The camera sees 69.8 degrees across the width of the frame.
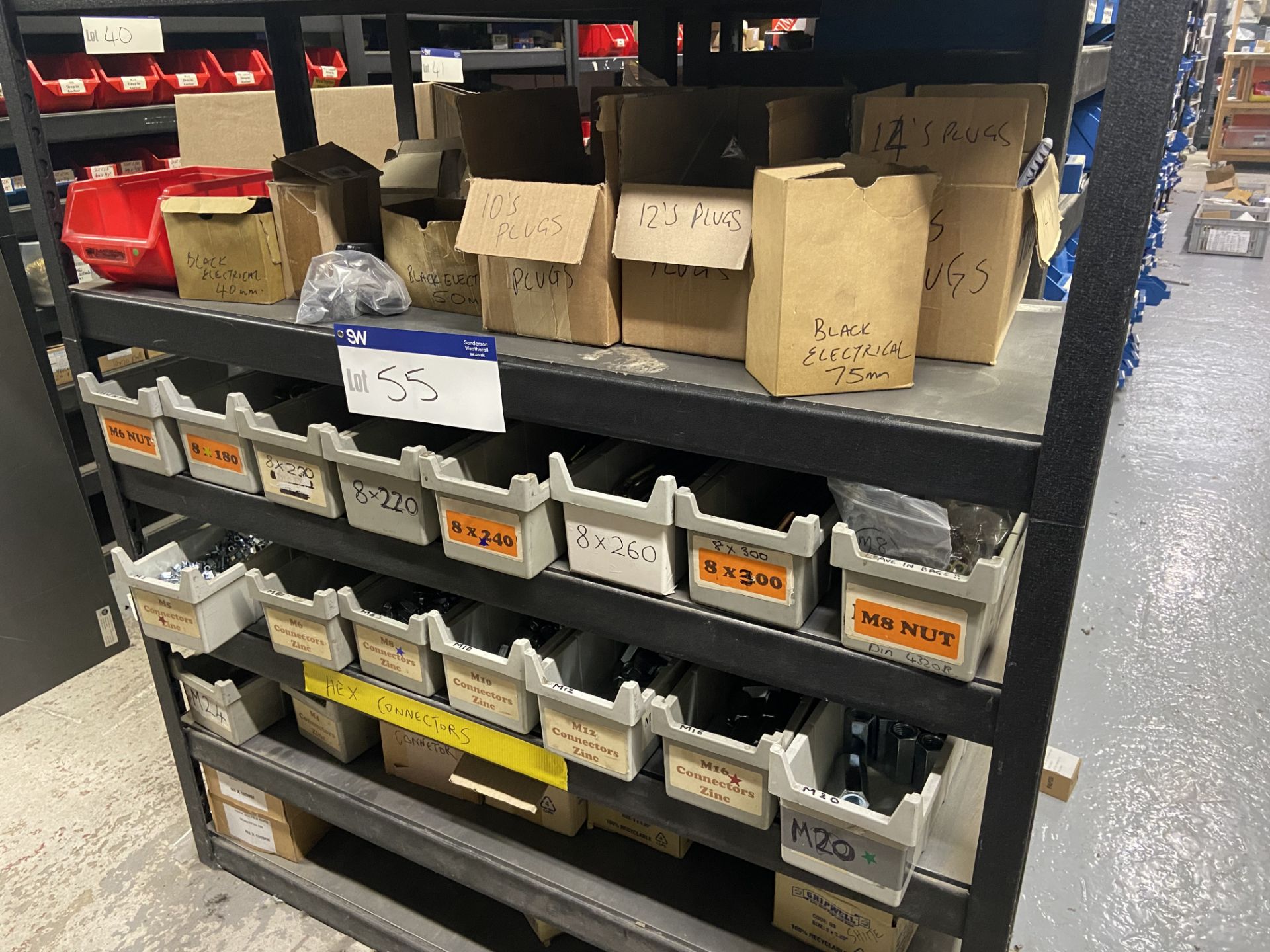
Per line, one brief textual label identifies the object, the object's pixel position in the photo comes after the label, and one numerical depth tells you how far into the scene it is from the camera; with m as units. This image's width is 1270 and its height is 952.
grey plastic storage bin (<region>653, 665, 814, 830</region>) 1.02
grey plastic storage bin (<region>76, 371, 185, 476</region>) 1.33
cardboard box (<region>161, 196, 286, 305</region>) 1.22
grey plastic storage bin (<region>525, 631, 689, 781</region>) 1.08
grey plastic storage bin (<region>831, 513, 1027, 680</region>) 0.84
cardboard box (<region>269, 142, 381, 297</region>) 1.22
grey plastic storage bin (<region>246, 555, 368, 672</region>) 1.29
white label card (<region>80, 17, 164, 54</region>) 1.90
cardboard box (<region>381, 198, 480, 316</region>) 1.16
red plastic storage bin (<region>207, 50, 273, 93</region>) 2.76
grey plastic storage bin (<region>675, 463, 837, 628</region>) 0.92
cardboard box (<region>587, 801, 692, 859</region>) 1.38
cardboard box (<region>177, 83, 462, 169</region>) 2.36
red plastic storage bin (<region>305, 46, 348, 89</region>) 2.87
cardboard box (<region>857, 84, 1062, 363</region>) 0.87
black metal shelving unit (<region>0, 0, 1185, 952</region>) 0.75
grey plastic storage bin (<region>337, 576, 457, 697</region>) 1.25
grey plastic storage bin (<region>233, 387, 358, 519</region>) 1.21
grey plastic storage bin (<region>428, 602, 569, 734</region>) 1.17
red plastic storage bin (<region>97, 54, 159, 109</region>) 2.46
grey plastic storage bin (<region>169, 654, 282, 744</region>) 1.52
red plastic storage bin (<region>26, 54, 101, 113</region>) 2.34
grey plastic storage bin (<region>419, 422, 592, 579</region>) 1.05
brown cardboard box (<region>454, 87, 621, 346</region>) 0.96
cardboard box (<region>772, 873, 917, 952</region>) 1.19
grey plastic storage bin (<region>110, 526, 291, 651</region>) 1.36
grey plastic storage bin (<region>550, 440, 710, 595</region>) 0.99
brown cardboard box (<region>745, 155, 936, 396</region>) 0.80
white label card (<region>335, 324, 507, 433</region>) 1.05
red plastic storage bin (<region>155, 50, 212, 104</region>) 2.61
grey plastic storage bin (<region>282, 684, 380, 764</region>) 1.52
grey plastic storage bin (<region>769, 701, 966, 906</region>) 0.92
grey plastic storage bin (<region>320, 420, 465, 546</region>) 1.14
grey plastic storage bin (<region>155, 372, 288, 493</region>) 1.28
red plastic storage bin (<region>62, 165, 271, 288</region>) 1.30
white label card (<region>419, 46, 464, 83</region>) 2.67
